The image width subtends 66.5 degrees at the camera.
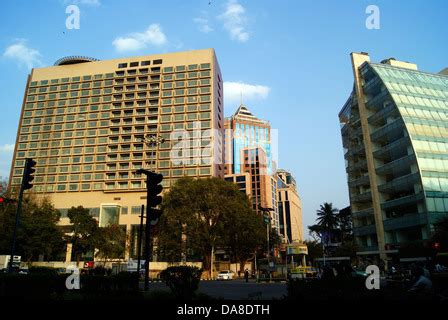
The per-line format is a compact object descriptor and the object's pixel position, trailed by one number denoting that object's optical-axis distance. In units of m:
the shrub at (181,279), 11.39
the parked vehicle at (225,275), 47.21
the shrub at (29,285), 12.41
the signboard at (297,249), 33.52
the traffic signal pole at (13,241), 15.73
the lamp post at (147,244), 9.76
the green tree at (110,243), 57.38
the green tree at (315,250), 89.88
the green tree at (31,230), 50.56
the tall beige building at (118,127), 75.25
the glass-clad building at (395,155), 44.22
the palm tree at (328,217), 81.38
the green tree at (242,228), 49.38
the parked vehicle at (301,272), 30.78
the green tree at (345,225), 81.56
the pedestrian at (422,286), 8.66
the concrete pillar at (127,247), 61.06
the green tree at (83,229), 58.70
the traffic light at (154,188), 9.69
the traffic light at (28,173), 14.66
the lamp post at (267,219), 44.30
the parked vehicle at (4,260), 40.17
